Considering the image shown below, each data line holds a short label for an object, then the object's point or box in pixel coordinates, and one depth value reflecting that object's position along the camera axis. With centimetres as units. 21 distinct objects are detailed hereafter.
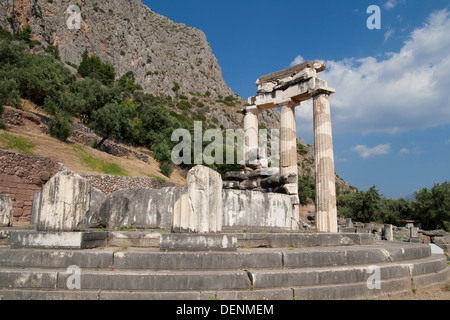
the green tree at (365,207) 4122
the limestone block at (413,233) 2138
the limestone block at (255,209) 847
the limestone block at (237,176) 1292
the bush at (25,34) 5902
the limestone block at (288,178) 1132
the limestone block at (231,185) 1262
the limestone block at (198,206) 575
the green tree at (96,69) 6412
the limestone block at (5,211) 909
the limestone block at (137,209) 764
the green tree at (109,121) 3566
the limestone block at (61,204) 578
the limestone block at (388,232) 1889
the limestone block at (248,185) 1298
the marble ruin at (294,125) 1234
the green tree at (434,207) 3684
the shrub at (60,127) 2897
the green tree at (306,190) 5075
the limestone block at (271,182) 1167
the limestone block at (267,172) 1320
